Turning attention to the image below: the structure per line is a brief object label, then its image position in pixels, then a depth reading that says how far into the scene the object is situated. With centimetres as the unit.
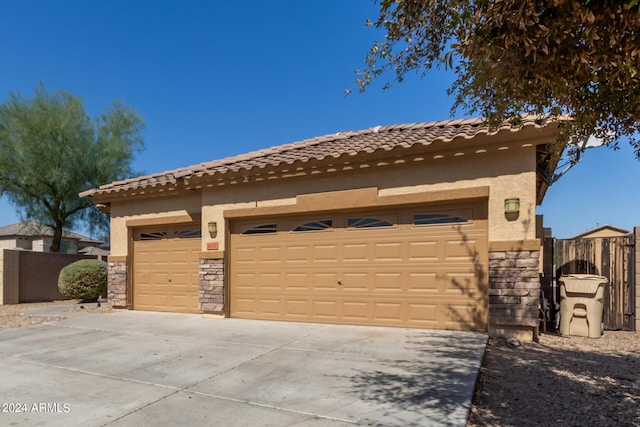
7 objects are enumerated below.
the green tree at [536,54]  270
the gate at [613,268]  859
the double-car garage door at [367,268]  796
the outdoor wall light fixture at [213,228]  1050
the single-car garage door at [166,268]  1140
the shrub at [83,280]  1422
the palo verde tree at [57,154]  1781
